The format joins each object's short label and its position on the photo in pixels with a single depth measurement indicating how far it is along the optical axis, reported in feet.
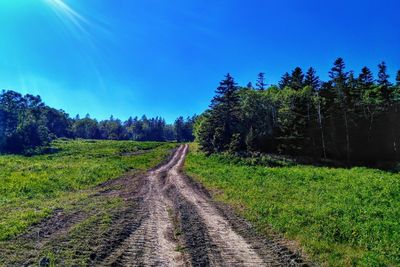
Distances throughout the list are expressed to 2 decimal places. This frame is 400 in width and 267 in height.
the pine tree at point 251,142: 161.38
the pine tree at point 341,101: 188.55
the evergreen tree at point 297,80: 229.04
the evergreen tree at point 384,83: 187.52
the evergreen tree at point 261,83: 274.36
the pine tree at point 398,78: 201.57
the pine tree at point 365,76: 209.92
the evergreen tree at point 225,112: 175.11
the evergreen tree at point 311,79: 231.50
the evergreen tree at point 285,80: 266.57
